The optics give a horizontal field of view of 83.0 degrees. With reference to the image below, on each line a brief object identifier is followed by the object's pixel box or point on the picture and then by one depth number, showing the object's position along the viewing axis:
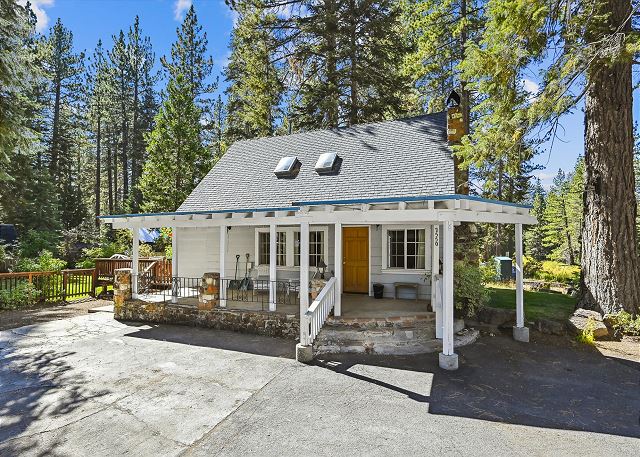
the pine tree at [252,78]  17.86
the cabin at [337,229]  7.06
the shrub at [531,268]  19.55
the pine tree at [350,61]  16.78
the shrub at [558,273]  16.48
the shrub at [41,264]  15.11
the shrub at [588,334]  7.62
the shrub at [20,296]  11.52
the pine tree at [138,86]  28.91
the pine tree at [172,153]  19.41
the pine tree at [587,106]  7.91
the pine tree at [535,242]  40.06
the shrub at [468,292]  8.80
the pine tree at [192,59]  21.94
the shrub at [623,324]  7.95
